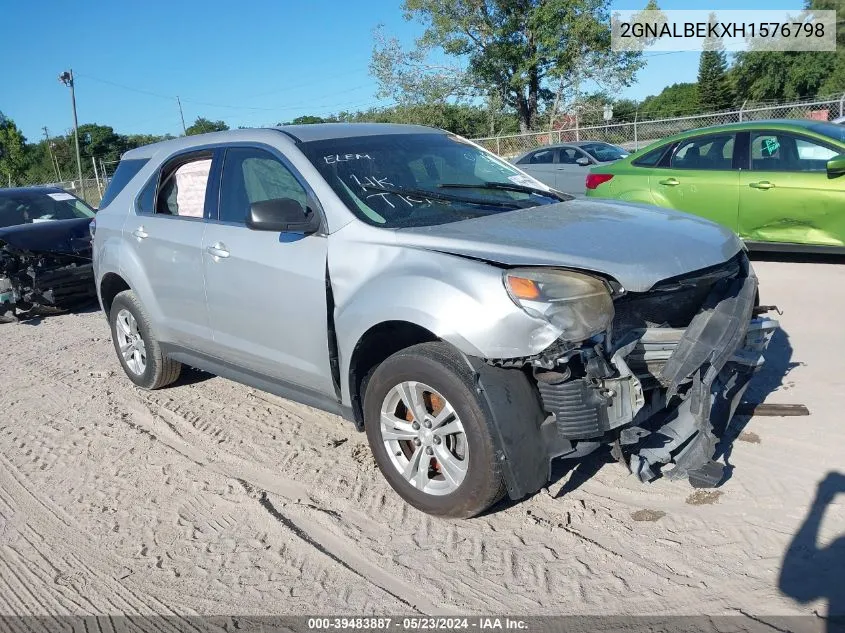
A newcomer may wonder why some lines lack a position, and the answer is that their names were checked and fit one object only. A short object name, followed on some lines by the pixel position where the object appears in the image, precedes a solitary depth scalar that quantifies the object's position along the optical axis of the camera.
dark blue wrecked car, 9.11
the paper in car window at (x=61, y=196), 10.54
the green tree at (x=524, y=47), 33.47
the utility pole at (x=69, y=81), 40.34
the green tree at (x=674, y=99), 66.28
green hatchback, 7.28
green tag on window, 7.70
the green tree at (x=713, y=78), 62.19
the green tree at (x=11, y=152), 44.12
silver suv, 3.10
